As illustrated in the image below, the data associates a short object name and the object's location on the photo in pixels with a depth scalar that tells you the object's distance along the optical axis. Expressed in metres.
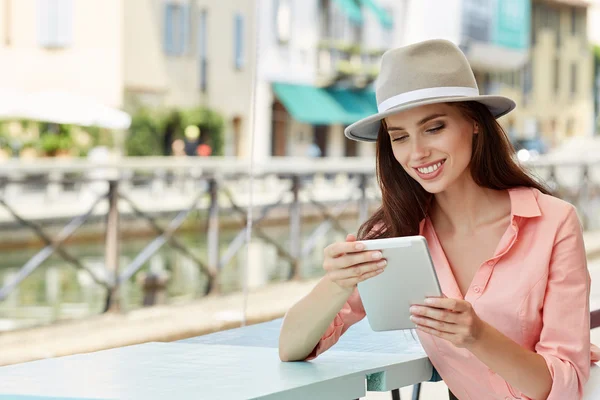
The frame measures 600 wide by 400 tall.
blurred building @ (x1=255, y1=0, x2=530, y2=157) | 22.75
